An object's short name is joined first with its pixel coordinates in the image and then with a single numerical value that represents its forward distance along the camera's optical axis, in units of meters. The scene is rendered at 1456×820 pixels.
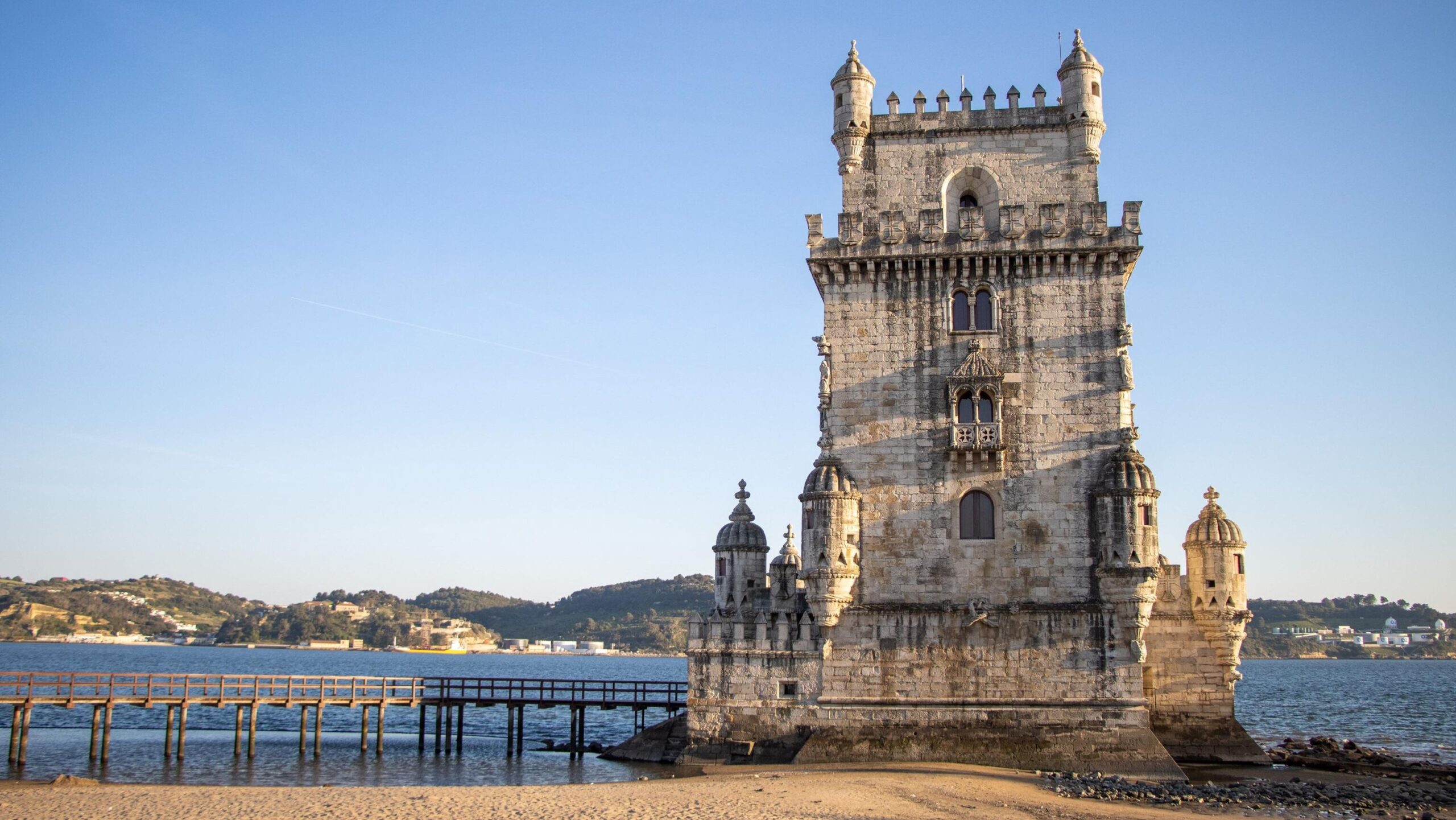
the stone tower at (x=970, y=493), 31.11
